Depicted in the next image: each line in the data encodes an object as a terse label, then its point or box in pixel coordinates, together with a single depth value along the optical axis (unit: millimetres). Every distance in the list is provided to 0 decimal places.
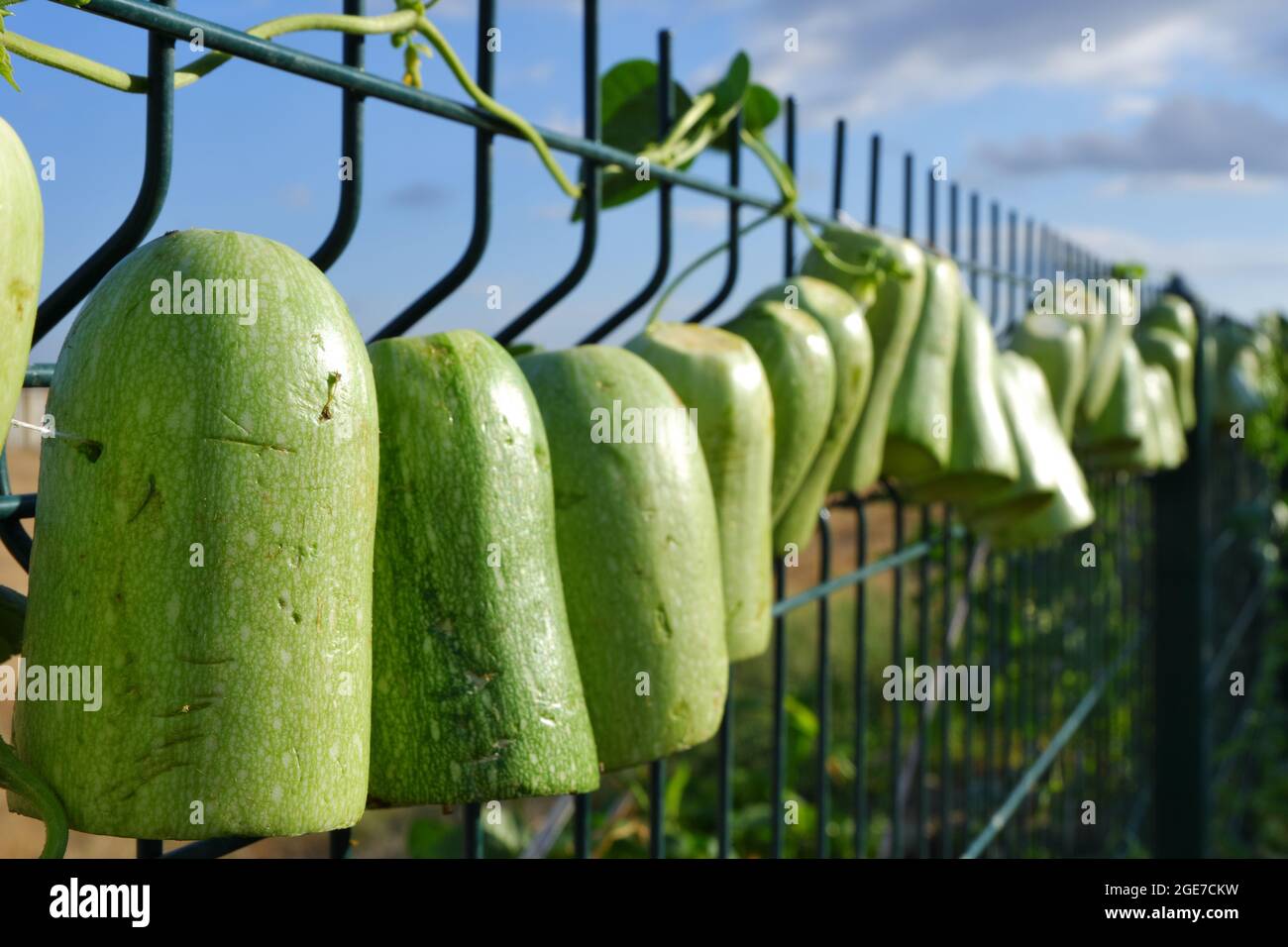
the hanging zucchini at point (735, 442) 1106
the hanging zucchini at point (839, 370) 1318
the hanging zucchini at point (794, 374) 1229
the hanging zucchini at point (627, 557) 958
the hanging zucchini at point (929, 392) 1535
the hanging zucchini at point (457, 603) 817
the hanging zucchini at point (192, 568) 662
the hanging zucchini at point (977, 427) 1656
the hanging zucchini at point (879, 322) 1469
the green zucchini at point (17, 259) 584
